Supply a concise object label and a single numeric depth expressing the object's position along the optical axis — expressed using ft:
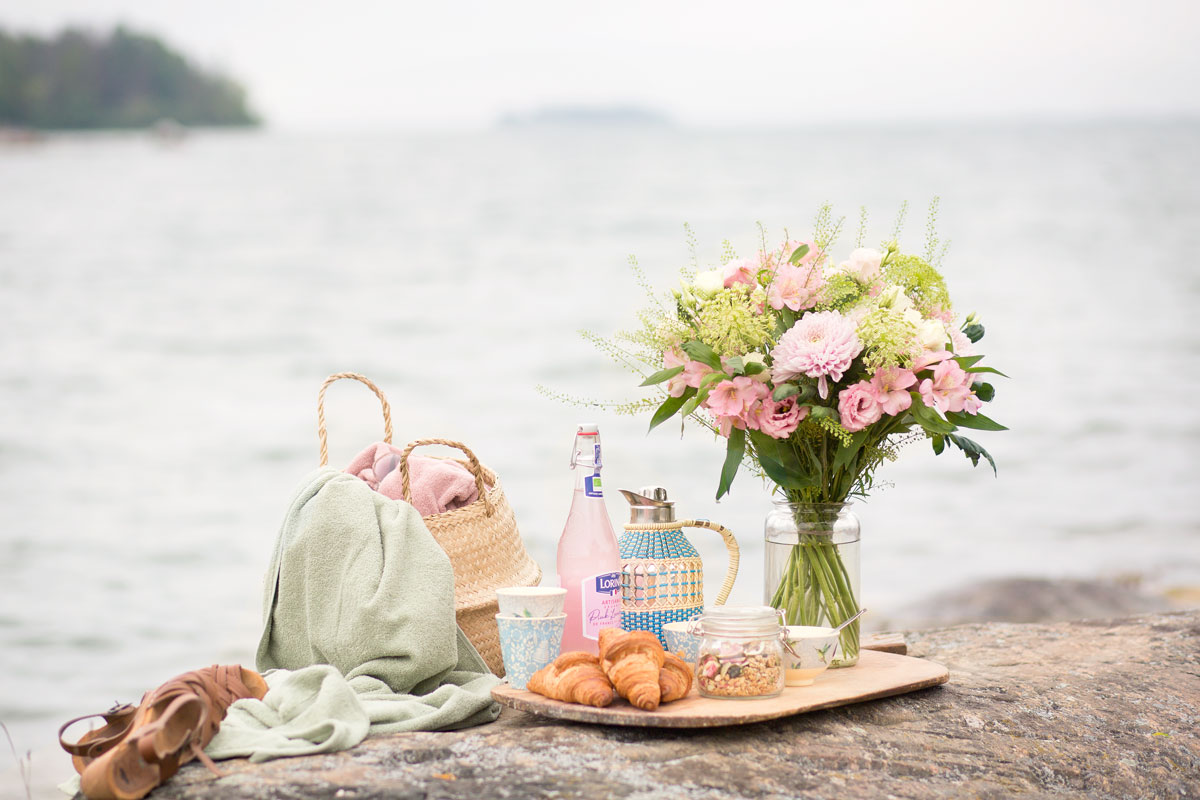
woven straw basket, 8.59
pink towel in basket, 8.76
